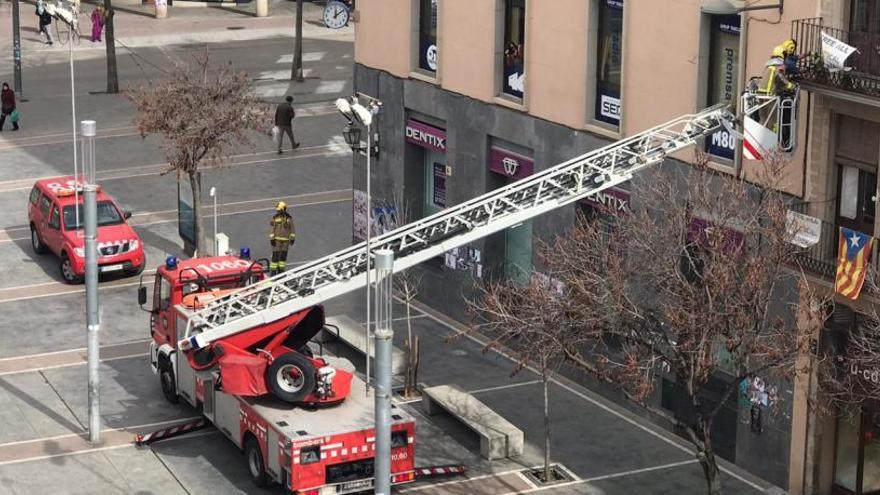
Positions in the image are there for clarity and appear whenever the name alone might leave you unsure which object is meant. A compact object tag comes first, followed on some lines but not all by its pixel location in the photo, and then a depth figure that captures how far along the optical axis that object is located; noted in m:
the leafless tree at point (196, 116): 40.53
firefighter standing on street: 39.88
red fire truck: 28.19
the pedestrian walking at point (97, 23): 69.31
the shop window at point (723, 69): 30.11
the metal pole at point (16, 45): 59.56
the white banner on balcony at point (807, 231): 27.95
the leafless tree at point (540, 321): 25.34
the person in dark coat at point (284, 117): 52.28
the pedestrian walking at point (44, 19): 70.06
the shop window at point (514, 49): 36.28
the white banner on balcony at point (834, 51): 26.30
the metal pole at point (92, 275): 30.86
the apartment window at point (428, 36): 39.31
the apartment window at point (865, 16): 26.89
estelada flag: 26.89
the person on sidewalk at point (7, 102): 55.53
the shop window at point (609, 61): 33.41
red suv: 41.16
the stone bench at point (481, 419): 30.88
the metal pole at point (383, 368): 21.83
